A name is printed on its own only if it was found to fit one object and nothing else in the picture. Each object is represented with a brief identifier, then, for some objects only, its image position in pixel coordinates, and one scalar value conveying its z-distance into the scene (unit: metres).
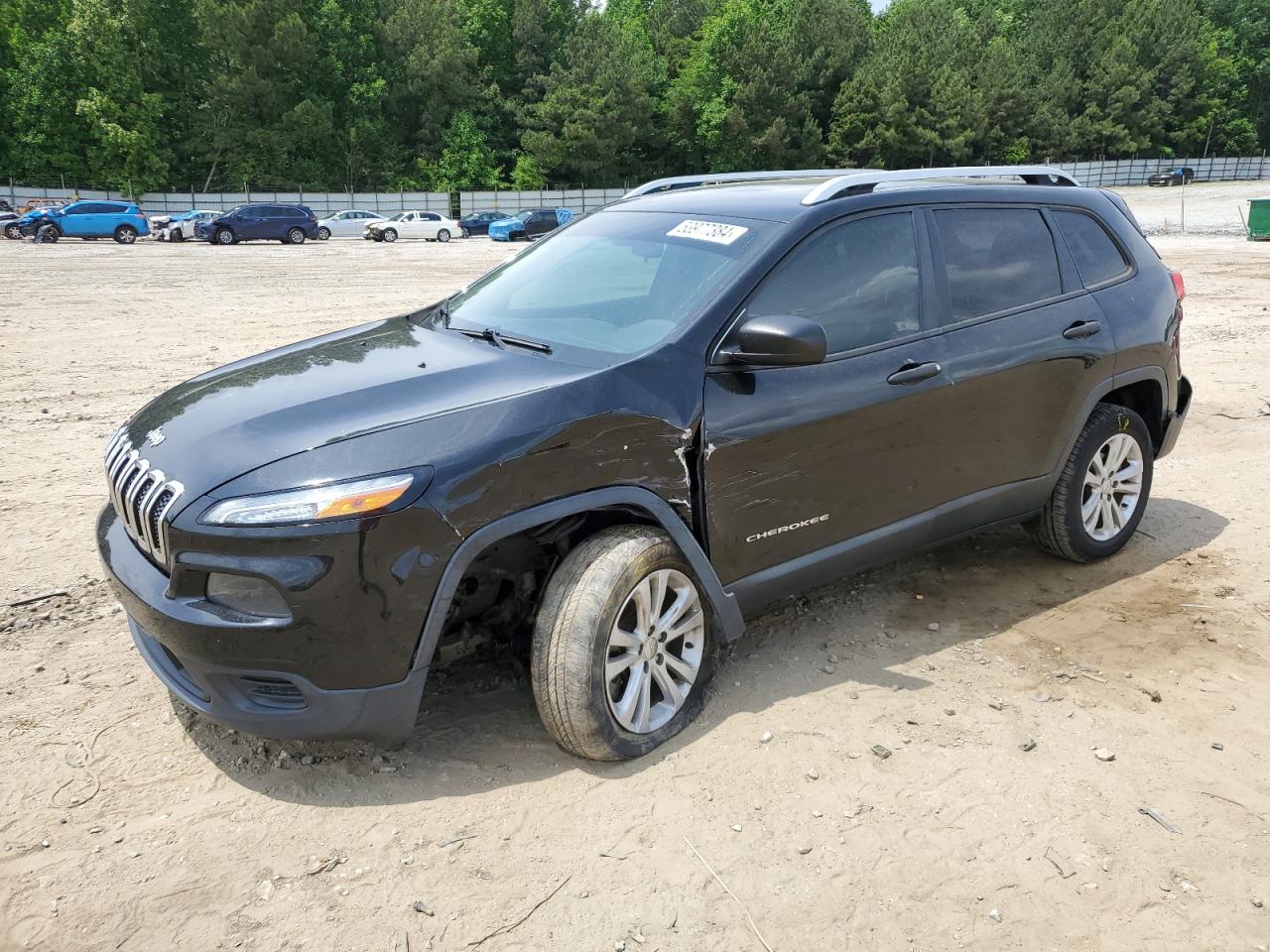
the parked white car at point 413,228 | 39.84
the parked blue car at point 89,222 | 32.94
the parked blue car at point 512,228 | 39.66
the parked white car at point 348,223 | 42.38
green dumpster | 25.70
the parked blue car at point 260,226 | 34.66
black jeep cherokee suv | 2.68
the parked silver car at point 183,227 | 35.22
